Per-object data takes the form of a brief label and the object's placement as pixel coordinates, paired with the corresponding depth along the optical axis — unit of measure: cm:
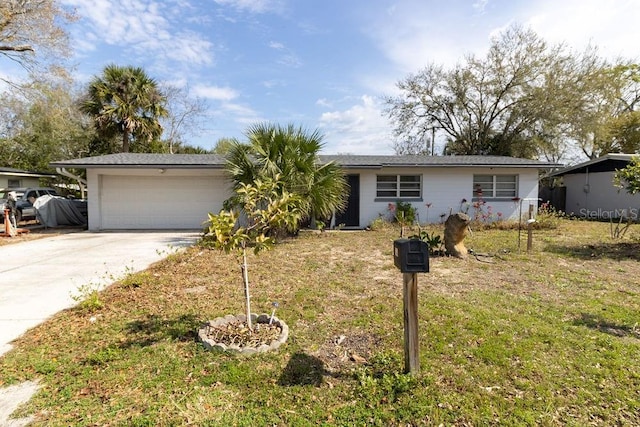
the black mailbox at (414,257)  243
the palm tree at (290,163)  897
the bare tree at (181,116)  2625
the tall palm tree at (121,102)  1577
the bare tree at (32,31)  1216
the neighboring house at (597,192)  1492
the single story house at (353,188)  1223
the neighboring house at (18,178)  1708
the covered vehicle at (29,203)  1359
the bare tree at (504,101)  1905
